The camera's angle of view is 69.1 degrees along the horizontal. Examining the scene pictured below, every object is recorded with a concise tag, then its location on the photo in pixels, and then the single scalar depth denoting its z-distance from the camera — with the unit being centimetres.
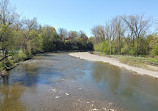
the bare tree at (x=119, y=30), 4025
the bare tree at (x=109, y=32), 4547
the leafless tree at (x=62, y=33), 8721
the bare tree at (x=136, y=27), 3405
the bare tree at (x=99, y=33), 5900
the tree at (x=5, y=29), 1387
